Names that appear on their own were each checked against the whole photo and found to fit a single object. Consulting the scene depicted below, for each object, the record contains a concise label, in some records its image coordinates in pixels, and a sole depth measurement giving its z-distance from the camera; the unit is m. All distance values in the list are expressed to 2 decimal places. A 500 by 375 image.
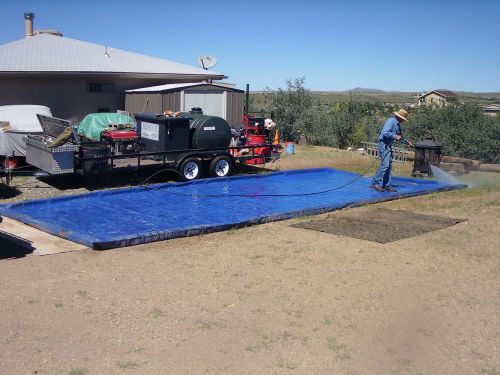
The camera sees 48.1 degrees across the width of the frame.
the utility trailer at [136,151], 11.79
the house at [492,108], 42.48
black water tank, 13.76
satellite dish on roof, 24.70
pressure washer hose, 11.72
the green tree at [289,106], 28.81
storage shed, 20.02
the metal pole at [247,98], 20.97
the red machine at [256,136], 16.70
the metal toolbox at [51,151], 11.53
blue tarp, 8.76
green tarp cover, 17.36
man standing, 12.88
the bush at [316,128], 27.55
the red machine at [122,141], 13.60
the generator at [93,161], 11.96
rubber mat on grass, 9.26
